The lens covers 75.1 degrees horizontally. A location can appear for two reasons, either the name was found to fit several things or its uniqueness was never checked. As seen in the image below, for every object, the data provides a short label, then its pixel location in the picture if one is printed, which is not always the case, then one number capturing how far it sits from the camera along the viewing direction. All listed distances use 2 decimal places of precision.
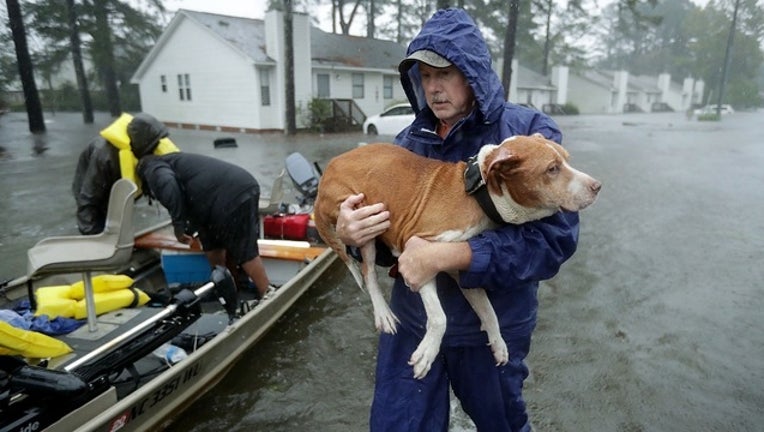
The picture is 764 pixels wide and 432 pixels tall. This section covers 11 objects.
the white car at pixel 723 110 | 57.21
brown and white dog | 1.99
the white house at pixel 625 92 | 63.94
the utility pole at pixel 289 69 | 25.00
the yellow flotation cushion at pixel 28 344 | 3.35
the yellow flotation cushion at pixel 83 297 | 4.70
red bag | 7.51
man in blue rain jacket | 2.07
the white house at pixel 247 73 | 26.34
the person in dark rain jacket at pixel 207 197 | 5.20
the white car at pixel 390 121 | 24.61
